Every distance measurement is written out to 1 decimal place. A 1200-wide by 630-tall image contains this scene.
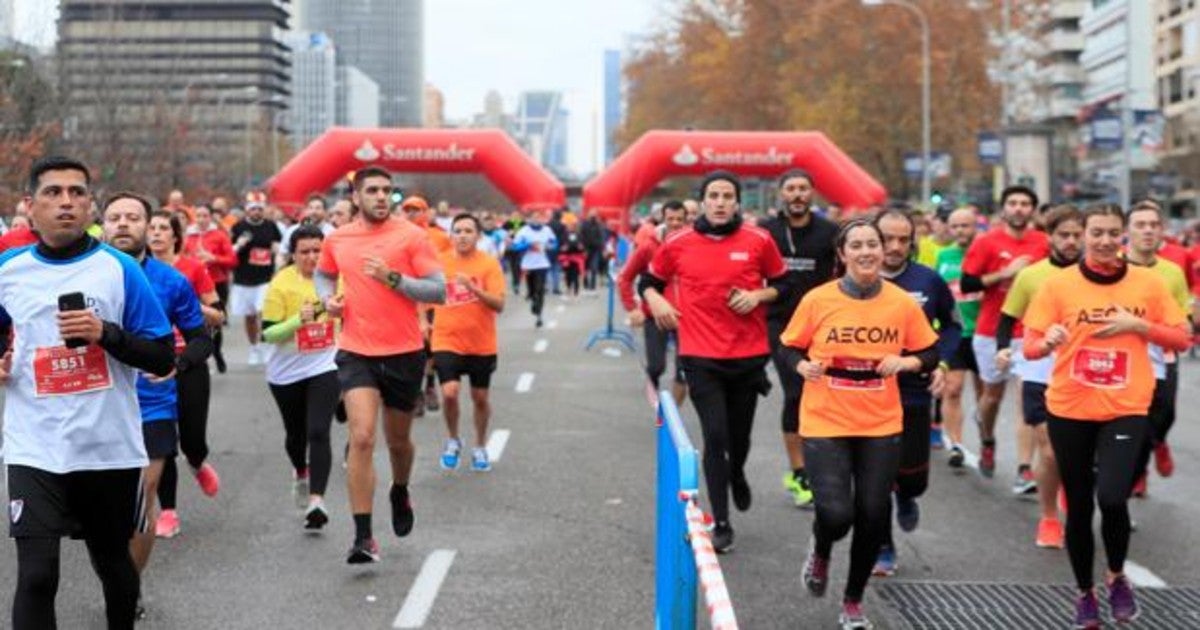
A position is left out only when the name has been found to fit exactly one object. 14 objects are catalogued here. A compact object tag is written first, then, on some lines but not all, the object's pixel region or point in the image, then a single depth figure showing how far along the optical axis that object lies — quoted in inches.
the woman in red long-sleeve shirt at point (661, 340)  506.3
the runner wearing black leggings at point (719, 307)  325.7
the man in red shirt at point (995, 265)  418.6
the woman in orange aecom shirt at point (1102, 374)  263.4
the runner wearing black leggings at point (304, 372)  339.0
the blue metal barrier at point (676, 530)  174.7
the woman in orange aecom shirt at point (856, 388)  261.0
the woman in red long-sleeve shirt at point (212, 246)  619.5
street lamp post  1963.6
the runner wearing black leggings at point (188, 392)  325.4
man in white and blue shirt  198.4
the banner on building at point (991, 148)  1648.6
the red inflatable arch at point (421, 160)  1235.9
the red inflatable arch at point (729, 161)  1270.9
